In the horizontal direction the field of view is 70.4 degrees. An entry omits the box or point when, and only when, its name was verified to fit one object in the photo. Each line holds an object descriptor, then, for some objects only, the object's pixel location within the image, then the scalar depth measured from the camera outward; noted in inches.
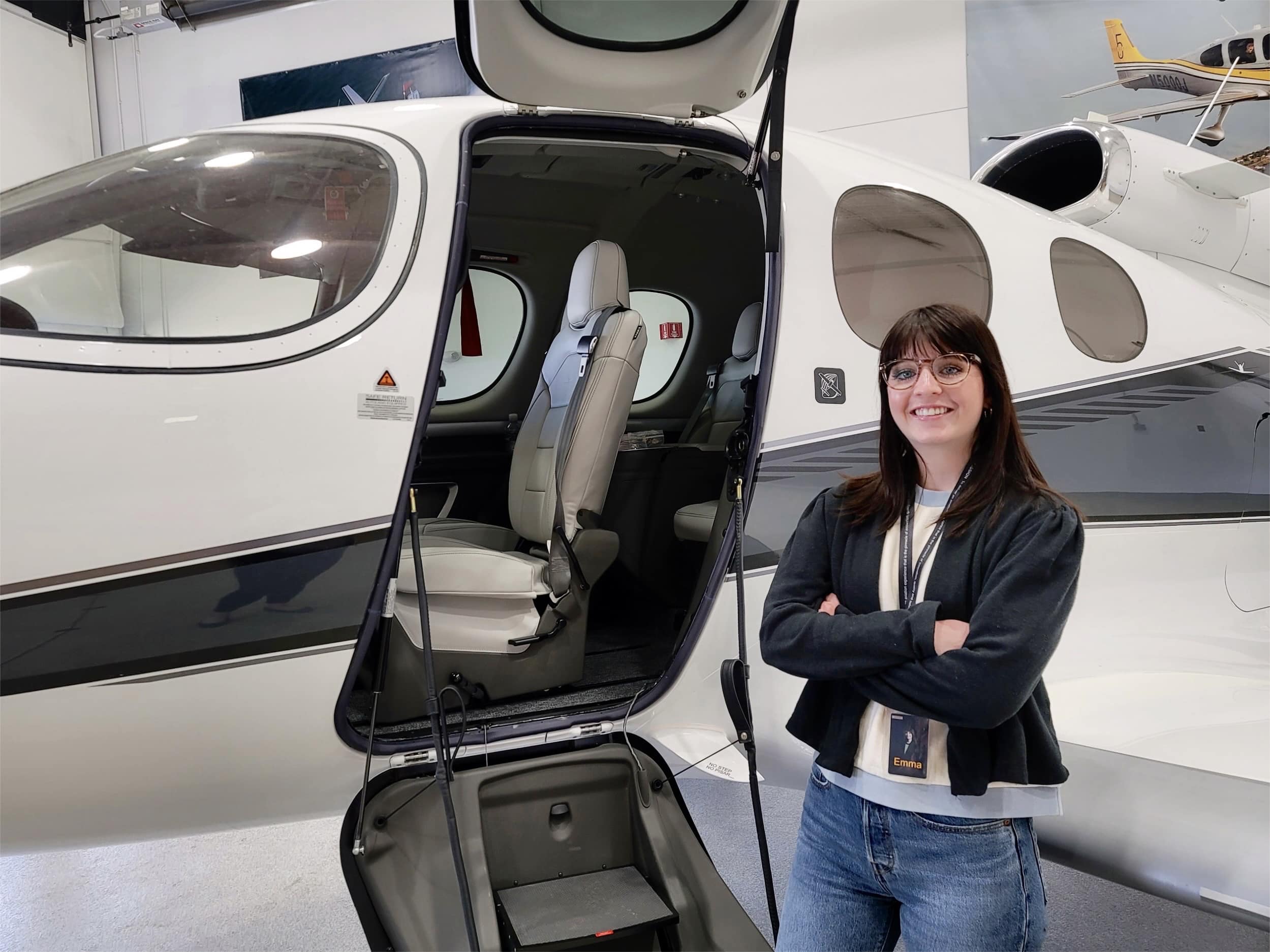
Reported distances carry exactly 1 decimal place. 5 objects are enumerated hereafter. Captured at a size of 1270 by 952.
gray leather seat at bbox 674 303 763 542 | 160.4
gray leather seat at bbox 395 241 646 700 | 94.5
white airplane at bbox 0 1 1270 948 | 65.8
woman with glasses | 44.8
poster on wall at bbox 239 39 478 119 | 237.5
